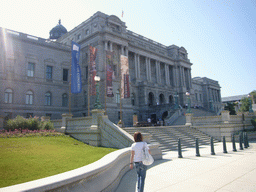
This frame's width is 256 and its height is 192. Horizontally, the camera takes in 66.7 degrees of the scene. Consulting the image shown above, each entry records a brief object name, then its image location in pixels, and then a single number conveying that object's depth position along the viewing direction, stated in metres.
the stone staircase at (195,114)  34.76
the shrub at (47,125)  19.27
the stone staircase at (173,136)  17.58
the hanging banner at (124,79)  27.10
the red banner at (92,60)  23.27
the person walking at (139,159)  5.45
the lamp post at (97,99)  15.27
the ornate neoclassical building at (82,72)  33.47
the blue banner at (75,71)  19.74
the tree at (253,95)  85.61
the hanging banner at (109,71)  25.14
